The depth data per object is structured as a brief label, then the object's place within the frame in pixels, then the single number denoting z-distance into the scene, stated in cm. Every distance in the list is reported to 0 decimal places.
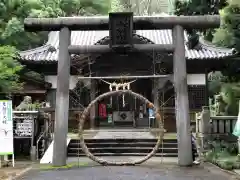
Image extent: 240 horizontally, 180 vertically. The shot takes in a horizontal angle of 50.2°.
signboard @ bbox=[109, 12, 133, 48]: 907
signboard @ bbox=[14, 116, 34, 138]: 1145
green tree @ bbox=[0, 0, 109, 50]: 1527
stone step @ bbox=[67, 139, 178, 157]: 1135
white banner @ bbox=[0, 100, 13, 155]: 949
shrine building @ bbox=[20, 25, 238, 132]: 1537
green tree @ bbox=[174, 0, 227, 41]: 1094
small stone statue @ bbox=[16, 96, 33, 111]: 1197
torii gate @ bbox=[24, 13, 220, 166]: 894
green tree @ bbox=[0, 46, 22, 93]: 1024
